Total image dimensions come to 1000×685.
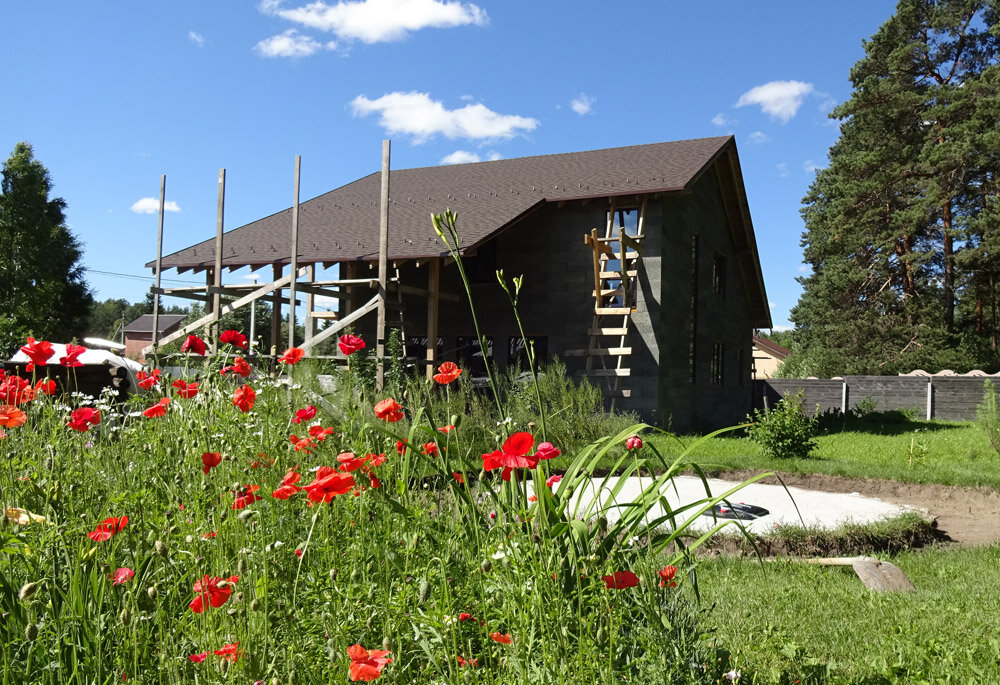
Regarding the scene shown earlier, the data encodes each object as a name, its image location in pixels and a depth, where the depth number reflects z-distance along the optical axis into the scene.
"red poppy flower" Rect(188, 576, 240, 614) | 1.61
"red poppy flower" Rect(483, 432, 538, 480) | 1.71
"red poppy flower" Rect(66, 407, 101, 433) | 2.64
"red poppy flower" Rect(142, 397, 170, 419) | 2.63
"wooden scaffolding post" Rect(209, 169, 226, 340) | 14.17
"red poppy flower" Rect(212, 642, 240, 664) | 1.55
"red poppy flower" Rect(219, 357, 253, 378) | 2.98
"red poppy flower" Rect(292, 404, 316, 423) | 2.73
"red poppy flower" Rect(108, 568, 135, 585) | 1.82
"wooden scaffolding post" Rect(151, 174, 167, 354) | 14.98
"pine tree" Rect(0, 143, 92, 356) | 26.08
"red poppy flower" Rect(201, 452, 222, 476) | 2.08
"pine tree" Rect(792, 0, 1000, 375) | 25.00
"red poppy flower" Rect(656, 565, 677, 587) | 1.98
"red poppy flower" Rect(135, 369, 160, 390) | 3.09
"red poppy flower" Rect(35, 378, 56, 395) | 2.87
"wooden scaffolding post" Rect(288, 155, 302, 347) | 12.59
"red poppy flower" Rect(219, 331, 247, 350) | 3.05
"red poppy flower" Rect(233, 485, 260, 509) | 2.02
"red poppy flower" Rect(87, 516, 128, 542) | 1.84
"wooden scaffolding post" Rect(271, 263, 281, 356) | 15.69
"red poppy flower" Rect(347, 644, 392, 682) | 1.40
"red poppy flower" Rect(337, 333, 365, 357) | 2.94
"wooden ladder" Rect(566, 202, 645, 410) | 12.84
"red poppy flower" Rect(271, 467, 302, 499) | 1.91
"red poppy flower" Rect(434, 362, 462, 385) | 2.23
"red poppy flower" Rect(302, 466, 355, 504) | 1.67
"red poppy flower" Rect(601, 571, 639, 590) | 1.74
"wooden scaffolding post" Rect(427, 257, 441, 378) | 12.79
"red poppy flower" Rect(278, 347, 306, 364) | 3.08
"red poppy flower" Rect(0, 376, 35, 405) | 2.67
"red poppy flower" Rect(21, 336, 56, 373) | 2.59
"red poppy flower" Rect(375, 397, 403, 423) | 2.19
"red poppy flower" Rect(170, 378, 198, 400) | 3.08
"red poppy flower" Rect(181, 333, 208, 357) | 2.94
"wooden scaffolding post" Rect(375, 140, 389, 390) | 11.35
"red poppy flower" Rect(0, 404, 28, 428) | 2.00
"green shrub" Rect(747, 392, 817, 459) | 9.89
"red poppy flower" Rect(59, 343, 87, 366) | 3.00
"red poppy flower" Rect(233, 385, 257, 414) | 2.54
